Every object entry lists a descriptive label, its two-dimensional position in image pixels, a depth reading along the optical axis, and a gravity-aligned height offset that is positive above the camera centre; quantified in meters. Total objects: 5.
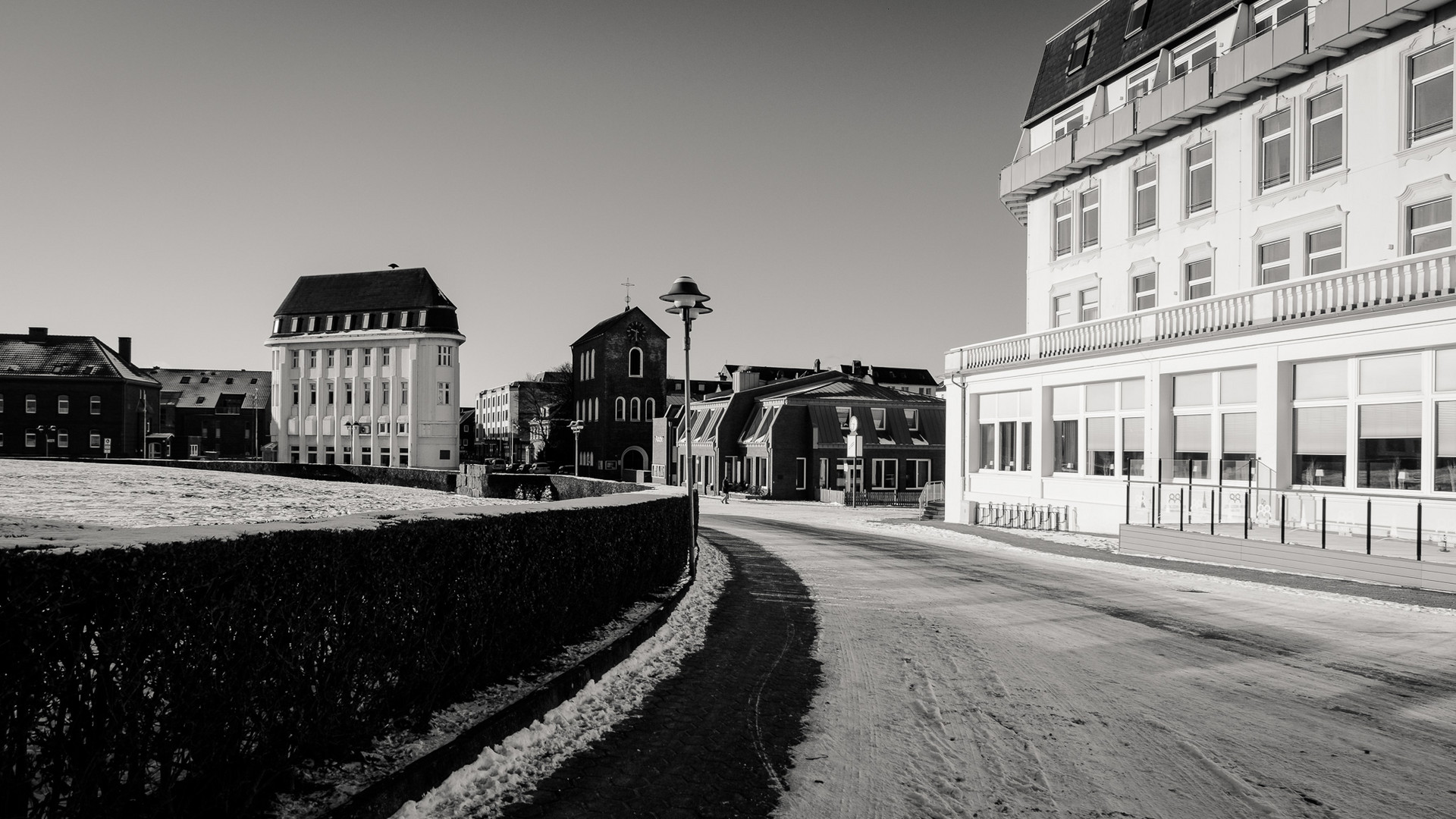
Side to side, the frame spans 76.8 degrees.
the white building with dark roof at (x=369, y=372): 81.50 +3.80
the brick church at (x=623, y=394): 79.81 +2.05
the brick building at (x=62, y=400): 88.00 +1.18
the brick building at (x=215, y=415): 110.06 -0.25
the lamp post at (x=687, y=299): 15.91 +2.07
